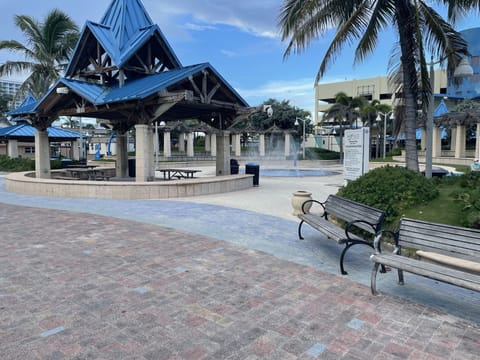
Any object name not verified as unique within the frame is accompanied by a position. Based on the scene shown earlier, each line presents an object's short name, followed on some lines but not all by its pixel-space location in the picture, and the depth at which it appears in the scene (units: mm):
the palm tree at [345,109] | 45125
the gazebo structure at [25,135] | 26859
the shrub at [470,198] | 5696
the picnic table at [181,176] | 16380
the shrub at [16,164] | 25828
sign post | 11219
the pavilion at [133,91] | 12992
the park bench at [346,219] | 5262
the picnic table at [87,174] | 17080
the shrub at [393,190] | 7043
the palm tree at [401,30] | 9273
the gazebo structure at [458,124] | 30628
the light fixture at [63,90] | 14038
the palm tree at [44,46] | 24047
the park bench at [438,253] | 3777
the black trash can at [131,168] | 19806
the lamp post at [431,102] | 9118
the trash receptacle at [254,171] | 16844
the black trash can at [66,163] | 26206
